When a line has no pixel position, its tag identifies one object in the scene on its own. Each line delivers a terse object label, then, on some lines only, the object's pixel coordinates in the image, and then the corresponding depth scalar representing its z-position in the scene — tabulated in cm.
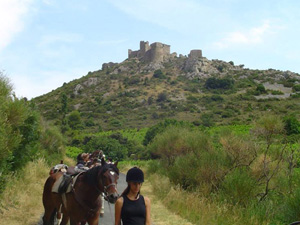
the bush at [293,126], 3415
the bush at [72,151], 4343
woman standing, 424
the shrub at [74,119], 7169
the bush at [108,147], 4709
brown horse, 583
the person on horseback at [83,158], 996
